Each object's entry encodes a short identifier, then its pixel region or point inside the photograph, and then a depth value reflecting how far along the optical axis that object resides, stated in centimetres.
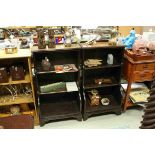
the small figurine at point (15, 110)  273
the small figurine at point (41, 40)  237
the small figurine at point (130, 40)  291
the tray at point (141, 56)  269
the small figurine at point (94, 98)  292
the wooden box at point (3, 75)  242
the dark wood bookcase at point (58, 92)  262
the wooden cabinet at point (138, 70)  275
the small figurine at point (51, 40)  244
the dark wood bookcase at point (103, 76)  276
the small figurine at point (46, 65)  254
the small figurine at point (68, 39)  249
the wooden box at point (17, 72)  247
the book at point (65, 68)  255
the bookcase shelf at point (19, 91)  252
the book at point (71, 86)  272
